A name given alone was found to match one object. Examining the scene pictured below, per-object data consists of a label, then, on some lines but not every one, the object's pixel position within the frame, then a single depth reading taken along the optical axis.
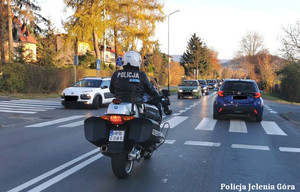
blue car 11.90
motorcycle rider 5.12
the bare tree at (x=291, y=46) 38.28
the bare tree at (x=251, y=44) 74.38
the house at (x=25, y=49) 26.53
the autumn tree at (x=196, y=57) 81.94
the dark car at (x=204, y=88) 34.25
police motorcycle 4.65
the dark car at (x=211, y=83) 50.06
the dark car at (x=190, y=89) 26.33
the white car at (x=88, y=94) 15.79
